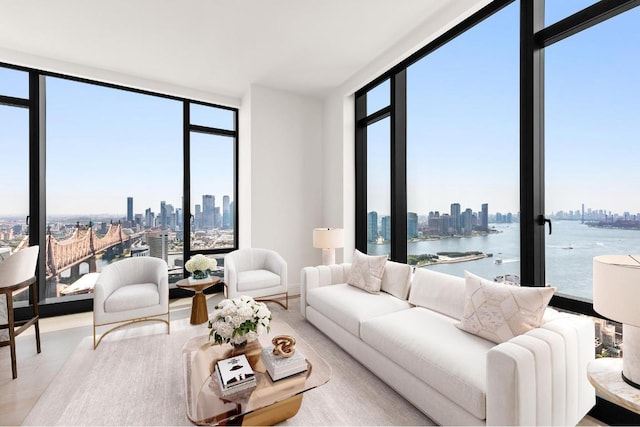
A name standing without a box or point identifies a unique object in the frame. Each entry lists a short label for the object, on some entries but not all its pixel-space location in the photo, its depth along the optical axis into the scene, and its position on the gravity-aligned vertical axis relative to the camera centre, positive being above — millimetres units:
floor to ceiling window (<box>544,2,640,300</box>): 1771 +427
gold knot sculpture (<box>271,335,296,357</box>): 1759 -847
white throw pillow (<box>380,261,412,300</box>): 2791 -666
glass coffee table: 1427 -960
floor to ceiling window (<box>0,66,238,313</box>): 3402 +499
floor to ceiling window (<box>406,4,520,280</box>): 2408 +573
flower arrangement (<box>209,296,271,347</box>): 1835 -713
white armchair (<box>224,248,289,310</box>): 3385 -772
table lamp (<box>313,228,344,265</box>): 3646 -335
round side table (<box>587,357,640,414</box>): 1202 -774
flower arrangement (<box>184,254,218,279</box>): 3311 -612
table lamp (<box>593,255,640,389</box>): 1194 -377
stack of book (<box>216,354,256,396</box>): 1536 -895
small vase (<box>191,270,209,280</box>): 3326 -718
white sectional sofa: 1358 -842
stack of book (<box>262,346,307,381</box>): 1640 -886
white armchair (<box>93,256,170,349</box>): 2652 -785
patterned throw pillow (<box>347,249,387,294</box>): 2934 -631
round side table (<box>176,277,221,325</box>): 3195 -993
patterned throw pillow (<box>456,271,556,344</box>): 1700 -602
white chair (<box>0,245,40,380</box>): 2184 -570
